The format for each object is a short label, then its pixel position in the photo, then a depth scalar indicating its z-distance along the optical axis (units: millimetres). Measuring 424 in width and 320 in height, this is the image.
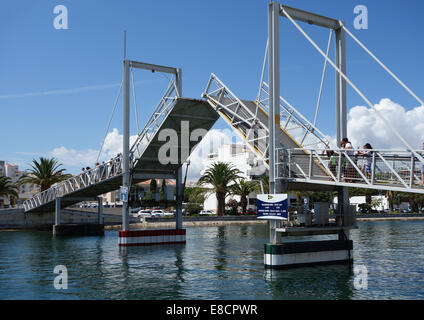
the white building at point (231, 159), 106125
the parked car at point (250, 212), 87169
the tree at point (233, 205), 84750
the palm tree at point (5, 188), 65700
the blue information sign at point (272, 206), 22891
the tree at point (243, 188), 80938
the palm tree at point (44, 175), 64688
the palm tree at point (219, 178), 76000
